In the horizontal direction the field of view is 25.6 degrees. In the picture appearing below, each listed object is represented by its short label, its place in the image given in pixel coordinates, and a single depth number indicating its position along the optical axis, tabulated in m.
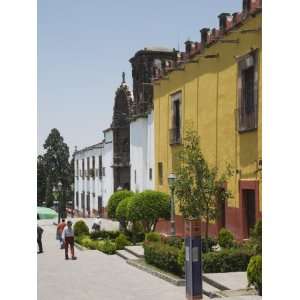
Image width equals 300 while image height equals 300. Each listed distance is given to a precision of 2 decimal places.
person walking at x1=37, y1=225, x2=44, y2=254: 13.98
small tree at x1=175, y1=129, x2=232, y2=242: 10.80
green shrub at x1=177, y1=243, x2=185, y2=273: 9.88
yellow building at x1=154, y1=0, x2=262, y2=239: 11.16
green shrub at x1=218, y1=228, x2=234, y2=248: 11.59
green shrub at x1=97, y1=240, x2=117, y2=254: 14.54
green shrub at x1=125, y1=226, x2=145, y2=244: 15.86
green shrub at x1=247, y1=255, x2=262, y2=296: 7.81
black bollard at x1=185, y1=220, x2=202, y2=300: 7.99
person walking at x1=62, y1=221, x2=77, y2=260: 13.23
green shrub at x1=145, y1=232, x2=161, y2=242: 13.01
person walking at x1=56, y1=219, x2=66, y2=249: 15.75
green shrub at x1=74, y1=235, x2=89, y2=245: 17.22
